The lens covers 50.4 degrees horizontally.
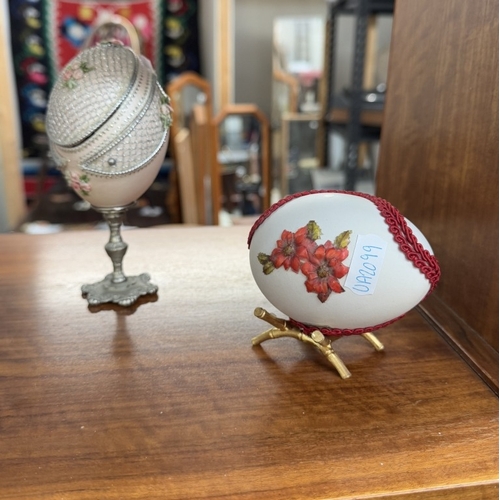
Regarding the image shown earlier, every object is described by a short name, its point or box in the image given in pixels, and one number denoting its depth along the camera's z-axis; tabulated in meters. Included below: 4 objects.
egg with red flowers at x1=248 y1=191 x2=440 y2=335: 0.47
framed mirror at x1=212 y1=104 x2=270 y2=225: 1.95
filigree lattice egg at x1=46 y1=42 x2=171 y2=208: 0.55
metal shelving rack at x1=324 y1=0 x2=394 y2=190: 1.67
